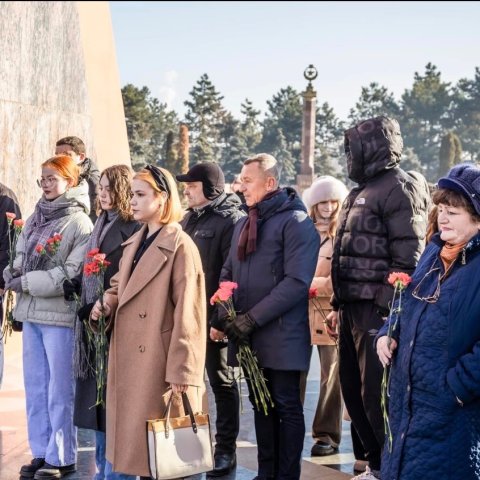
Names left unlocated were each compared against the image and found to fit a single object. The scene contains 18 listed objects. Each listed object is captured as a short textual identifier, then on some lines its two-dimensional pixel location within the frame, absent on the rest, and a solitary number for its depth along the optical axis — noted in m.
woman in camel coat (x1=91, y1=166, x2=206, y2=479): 4.02
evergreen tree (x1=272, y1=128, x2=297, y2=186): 76.25
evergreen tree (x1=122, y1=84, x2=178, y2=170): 55.38
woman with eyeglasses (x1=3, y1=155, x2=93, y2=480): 5.02
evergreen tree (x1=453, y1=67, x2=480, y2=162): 76.50
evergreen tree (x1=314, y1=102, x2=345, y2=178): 76.94
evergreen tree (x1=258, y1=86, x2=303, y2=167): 76.88
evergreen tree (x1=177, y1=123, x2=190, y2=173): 56.12
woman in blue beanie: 3.10
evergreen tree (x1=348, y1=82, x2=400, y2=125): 80.66
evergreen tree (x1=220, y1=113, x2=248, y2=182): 72.25
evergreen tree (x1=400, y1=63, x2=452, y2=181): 76.88
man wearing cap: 5.38
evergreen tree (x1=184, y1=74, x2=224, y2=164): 71.75
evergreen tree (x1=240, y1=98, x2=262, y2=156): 78.81
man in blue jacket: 4.58
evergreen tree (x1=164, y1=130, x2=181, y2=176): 56.78
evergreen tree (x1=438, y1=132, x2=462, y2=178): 67.19
